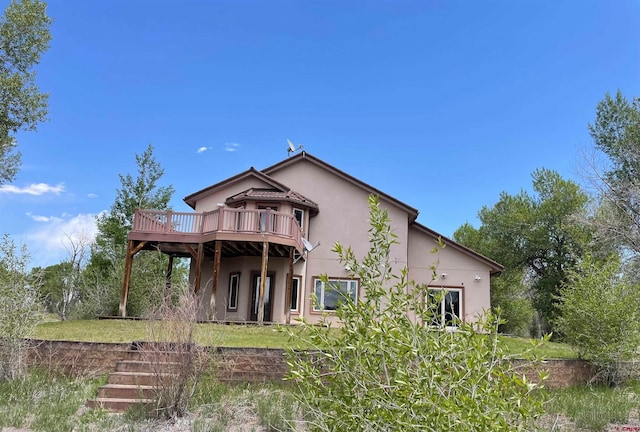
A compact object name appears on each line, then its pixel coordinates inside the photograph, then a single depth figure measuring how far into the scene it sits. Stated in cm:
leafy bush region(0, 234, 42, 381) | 855
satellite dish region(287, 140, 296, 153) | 2182
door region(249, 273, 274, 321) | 1912
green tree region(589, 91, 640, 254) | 2019
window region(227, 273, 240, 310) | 1948
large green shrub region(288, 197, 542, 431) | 244
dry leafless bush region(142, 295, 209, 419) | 691
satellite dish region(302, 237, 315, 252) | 1913
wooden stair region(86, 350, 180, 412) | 704
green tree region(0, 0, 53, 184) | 1847
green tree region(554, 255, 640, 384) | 1006
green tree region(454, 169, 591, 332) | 3356
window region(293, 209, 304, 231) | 1975
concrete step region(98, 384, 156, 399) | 773
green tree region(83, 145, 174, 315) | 2259
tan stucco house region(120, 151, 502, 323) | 1786
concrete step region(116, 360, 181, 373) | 862
